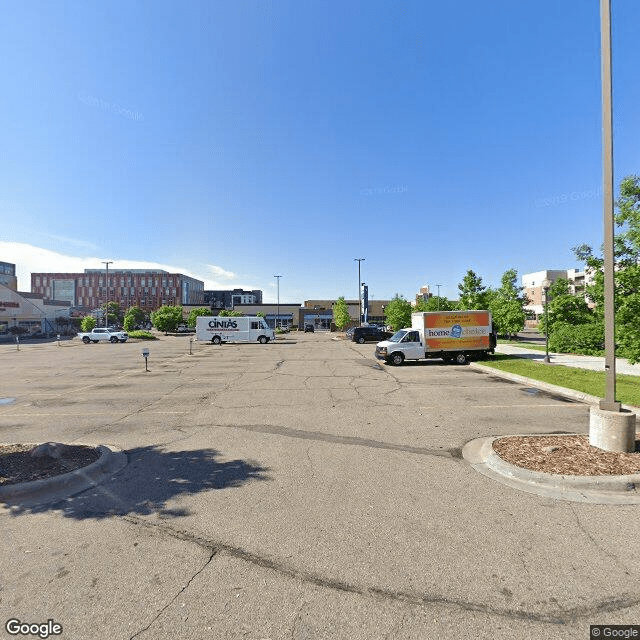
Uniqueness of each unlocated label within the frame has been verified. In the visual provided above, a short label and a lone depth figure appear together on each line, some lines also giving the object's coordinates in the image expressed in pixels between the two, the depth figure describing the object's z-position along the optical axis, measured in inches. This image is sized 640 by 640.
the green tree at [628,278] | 355.9
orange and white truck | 757.3
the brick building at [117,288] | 4549.7
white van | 1393.9
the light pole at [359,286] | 2062.0
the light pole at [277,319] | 2987.2
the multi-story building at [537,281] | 3595.0
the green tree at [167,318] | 2124.8
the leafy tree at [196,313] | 2344.5
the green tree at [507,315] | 1200.2
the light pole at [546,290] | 745.7
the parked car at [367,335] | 1491.1
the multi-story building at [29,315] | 2123.5
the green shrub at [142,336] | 1755.0
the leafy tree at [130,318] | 2261.3
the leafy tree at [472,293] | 1079.0
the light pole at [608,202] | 223.5
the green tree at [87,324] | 1868.8
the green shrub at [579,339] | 957.8
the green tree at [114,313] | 3397.6
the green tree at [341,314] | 2273.6
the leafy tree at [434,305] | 2109.4
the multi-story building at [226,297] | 4439.0
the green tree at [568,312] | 1104.2
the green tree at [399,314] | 1667.1
